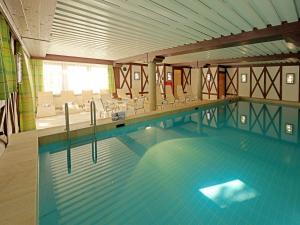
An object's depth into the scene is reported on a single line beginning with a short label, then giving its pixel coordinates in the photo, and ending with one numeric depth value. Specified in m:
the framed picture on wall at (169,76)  14.88
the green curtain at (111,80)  11.26
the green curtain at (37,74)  8.63
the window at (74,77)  9.59
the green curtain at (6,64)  2.55
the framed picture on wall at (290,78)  11.78
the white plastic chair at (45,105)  8.18
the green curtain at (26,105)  4.59
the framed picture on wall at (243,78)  14.23
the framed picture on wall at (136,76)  12.98
